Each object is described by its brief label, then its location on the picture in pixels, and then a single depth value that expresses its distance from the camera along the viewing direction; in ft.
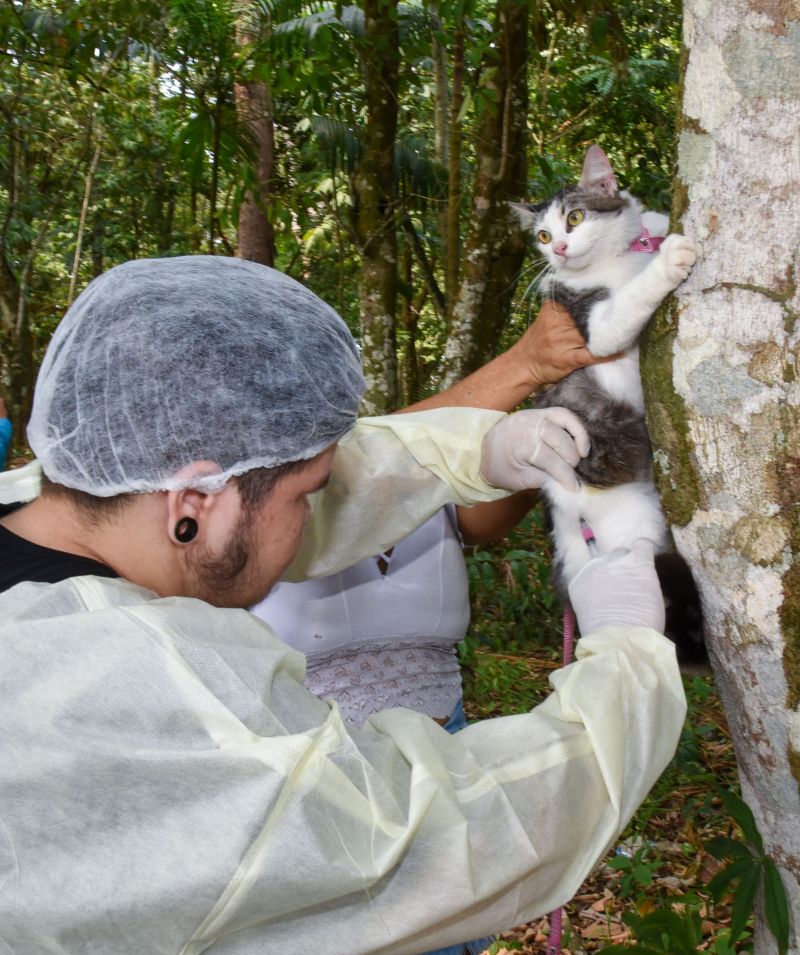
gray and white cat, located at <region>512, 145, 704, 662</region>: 6.78
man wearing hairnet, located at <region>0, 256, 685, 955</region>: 3.93
